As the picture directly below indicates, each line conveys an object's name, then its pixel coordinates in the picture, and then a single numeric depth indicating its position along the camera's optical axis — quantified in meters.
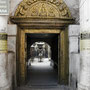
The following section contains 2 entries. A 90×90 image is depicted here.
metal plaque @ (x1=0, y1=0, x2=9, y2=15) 3.70
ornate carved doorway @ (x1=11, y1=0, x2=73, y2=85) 5.06
